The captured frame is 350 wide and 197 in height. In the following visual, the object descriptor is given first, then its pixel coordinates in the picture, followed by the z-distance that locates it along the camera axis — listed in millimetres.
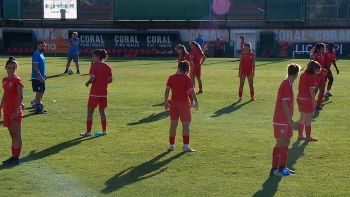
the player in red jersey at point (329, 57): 17250
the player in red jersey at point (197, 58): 17484
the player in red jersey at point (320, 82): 15548
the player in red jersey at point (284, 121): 8539
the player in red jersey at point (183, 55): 14691
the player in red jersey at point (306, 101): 11178
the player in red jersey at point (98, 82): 11734
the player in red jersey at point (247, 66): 17047
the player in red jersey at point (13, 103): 9148
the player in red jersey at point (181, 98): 10172
